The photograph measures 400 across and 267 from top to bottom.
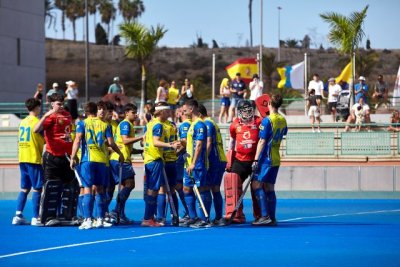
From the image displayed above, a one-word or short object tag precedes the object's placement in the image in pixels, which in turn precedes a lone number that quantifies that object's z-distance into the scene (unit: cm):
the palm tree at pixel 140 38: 4897
